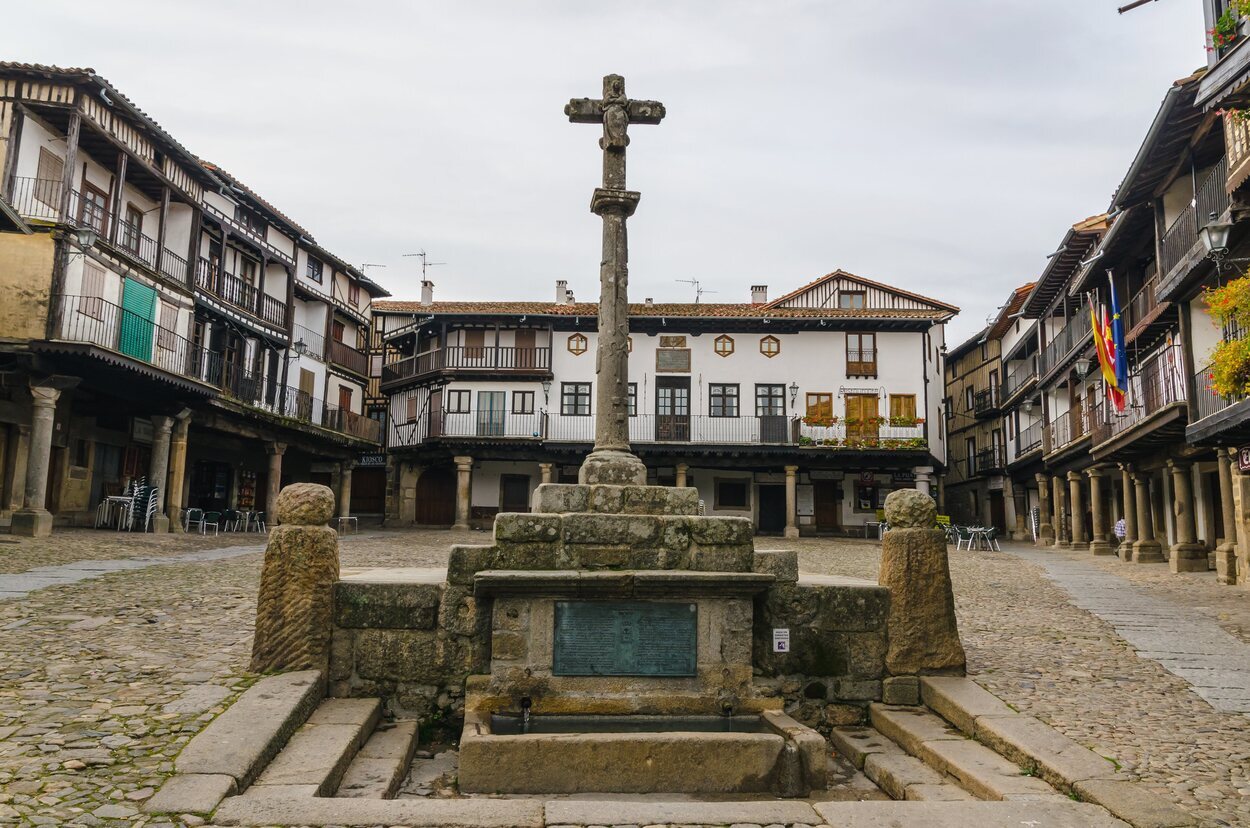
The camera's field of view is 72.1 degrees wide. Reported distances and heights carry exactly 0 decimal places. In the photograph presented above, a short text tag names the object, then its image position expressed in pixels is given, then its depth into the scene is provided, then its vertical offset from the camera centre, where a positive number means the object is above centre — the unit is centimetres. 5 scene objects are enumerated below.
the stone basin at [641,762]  489 -141
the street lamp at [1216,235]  1157 +395
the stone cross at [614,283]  707 +204
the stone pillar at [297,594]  575 -55
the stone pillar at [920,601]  627 -57
